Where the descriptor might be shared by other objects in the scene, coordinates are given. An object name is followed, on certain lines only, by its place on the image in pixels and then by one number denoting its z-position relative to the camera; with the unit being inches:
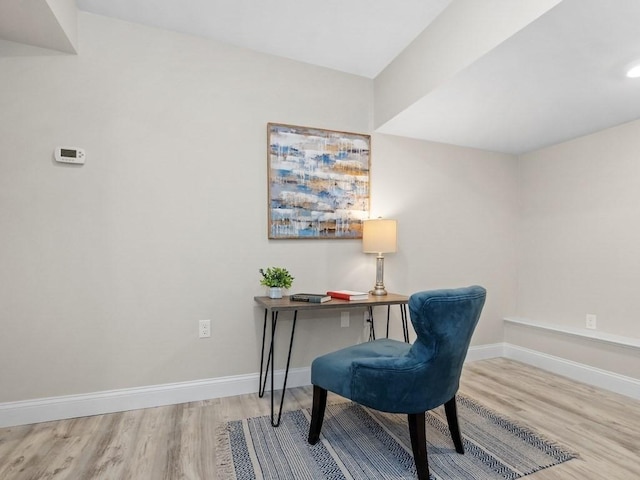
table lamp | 104.6
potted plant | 94.3
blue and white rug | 63.1
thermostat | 83.0
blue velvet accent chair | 57.4
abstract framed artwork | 102.9
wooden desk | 82.7
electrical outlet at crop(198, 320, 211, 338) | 95.0
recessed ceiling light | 75.2
